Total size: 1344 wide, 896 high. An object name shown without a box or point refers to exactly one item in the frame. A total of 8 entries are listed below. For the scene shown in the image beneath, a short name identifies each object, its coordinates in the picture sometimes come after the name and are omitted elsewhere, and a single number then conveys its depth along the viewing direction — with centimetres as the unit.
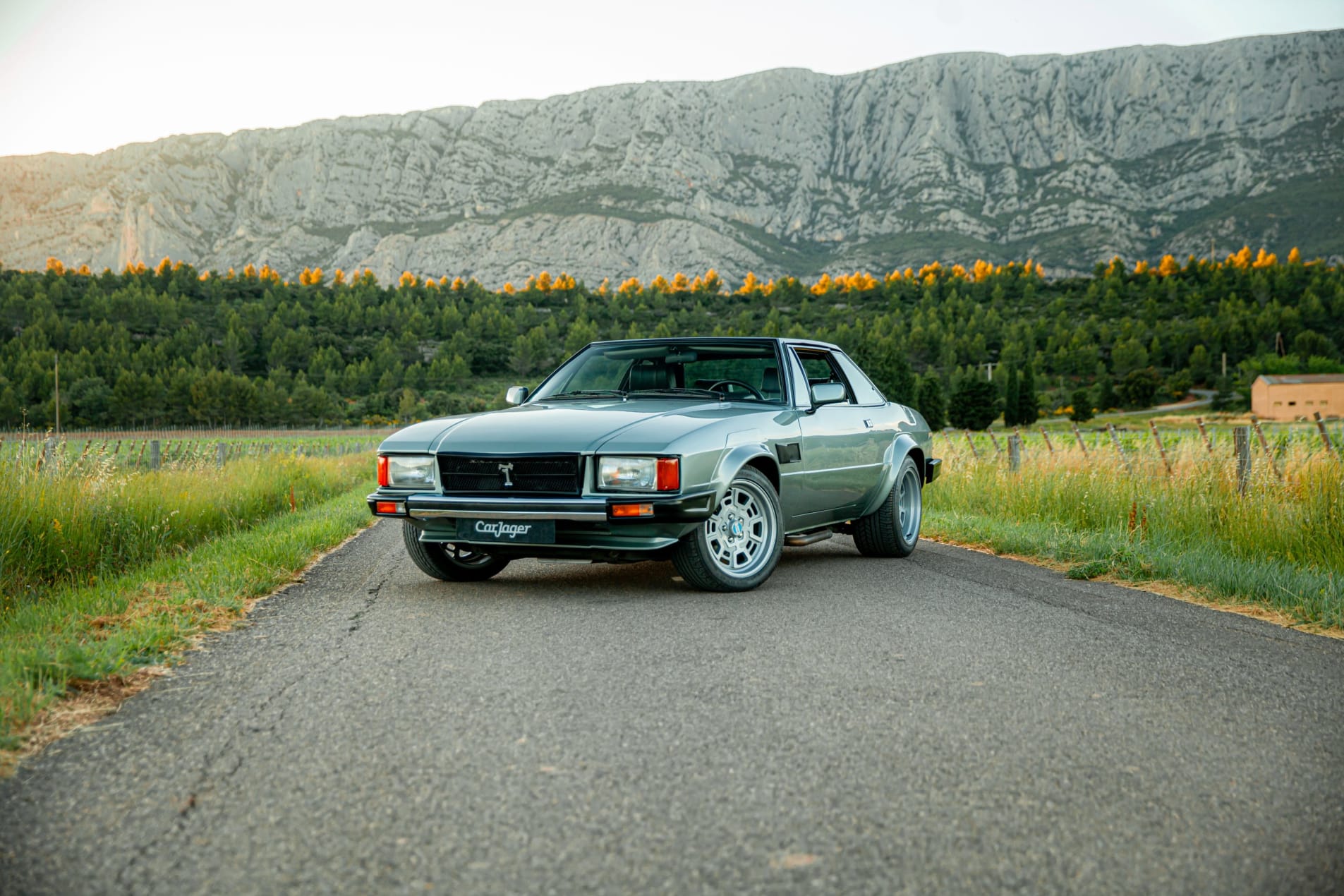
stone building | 9962
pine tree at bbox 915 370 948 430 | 9819
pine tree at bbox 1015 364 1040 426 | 9631
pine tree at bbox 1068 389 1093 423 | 9675
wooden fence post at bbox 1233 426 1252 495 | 948
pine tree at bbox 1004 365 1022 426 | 9671
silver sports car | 588
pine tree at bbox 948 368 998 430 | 9694
